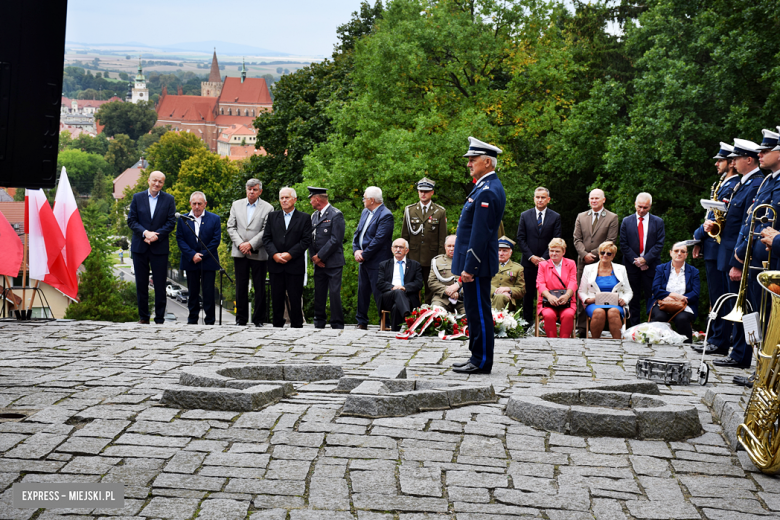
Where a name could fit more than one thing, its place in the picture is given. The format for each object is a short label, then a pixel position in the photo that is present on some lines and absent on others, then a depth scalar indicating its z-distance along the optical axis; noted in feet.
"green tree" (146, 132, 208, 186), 288.30
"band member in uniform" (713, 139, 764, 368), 28.30
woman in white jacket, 36.81
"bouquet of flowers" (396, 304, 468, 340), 34.37
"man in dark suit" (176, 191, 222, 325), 39.88
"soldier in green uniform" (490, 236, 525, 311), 37.99
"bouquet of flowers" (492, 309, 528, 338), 34.68
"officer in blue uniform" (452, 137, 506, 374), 24.98
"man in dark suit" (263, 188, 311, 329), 38.88
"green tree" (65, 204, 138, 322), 170.40
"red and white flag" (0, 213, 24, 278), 37.96
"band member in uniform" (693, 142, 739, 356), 31.58
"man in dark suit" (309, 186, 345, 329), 39.40
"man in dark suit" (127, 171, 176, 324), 39.32
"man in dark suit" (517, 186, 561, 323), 40.01
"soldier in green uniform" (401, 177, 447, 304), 40.98
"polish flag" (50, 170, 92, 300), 40.47
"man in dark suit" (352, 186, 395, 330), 38.96
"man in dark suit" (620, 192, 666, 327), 38.70
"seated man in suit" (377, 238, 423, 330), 37.83
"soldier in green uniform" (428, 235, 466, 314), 36.99
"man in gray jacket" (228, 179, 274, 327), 39.63
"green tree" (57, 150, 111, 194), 380.99
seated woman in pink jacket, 36.78
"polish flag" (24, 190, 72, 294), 39.63
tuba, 15.66
